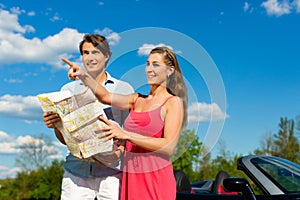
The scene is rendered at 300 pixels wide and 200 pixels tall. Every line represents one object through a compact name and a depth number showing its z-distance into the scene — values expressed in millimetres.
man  2607
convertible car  4391
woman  2393
